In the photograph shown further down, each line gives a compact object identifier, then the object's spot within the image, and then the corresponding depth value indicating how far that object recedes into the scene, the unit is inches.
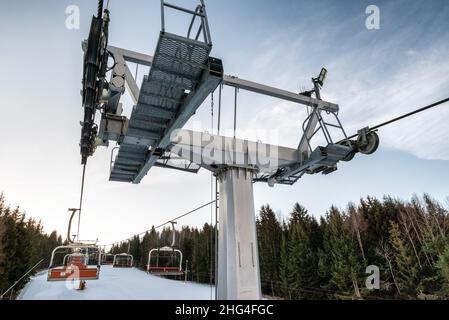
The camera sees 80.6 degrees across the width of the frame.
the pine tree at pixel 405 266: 1224.8
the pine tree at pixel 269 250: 1737.2
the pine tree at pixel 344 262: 1343.5
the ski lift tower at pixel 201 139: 174.2
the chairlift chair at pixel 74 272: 325.2
